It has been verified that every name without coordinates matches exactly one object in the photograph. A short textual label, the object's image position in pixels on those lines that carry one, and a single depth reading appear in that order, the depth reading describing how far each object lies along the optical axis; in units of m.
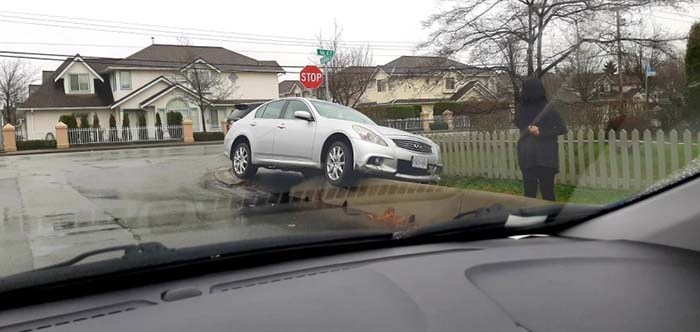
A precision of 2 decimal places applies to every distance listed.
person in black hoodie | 6.51
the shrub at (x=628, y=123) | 6.52
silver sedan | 7.59
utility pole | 7.19
